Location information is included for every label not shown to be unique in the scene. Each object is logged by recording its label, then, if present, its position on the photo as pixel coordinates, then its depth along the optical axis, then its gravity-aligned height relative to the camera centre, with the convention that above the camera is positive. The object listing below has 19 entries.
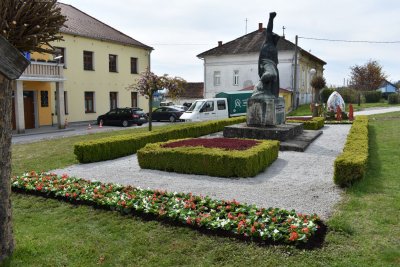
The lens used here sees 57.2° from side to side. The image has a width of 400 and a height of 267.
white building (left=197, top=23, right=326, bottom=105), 35.66 +4.12
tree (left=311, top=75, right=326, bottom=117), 26.47 +1.61
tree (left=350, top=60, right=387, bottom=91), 58.91 +4.40
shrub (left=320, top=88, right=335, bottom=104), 38.94 +1.08
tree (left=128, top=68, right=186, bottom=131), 17.55 +1.01
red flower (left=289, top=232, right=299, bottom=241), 4.61 -1.66
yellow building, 22.62 +2.06
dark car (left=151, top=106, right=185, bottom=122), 29.10 -0.71
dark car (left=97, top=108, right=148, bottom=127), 25.48 -0.82
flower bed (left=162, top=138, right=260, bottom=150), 10.13 -1.12
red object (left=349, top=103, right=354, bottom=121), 22.53 -0.55
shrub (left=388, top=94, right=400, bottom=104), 40.47 +0.54
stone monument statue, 13.76 +0.45
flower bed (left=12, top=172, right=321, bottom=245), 4.88 -1.64
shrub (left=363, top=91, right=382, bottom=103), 45.24 +0.98
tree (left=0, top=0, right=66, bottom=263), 3.86 +0.76
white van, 23.11 -0.34
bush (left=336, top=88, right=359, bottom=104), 41.88 +1.03
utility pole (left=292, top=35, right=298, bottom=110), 32.38 +2.42
